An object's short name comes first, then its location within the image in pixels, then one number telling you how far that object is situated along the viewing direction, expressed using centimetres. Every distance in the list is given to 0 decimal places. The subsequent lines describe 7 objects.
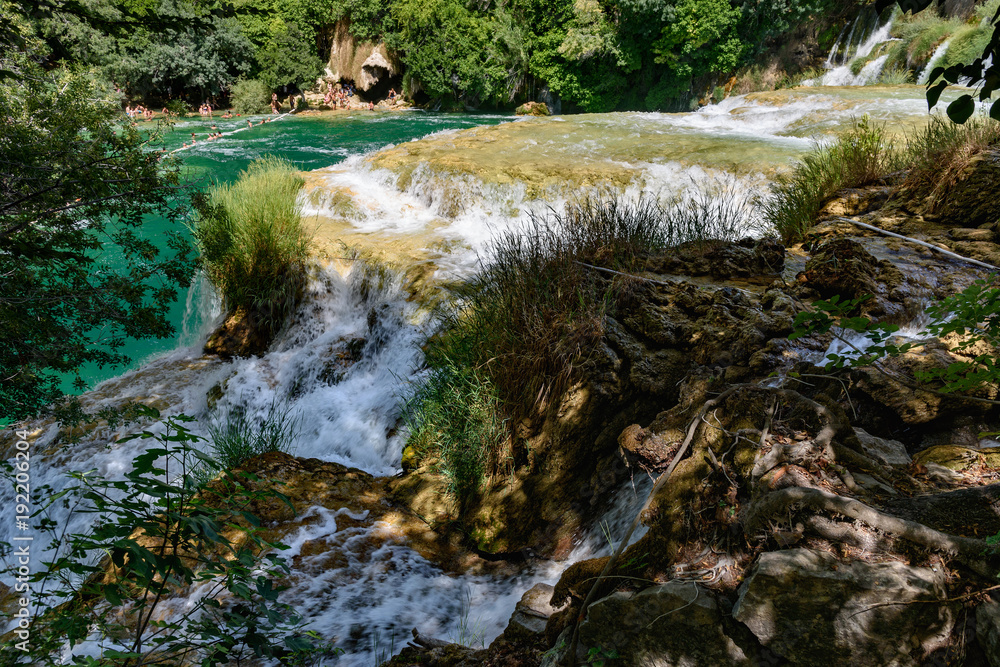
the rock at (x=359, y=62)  2284
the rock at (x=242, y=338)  619
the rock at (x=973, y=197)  407
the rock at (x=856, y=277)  323
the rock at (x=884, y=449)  208
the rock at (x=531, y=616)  210
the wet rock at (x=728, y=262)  400
